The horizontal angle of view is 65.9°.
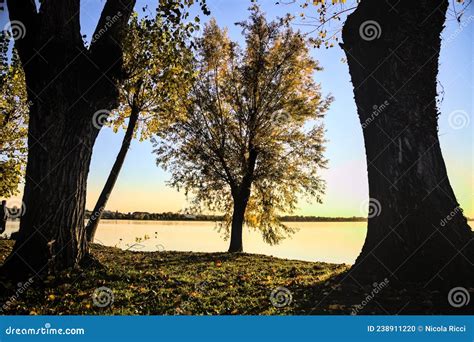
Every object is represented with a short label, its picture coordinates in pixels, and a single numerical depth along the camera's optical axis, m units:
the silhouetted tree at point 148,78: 10.12
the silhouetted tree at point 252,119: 19.34
